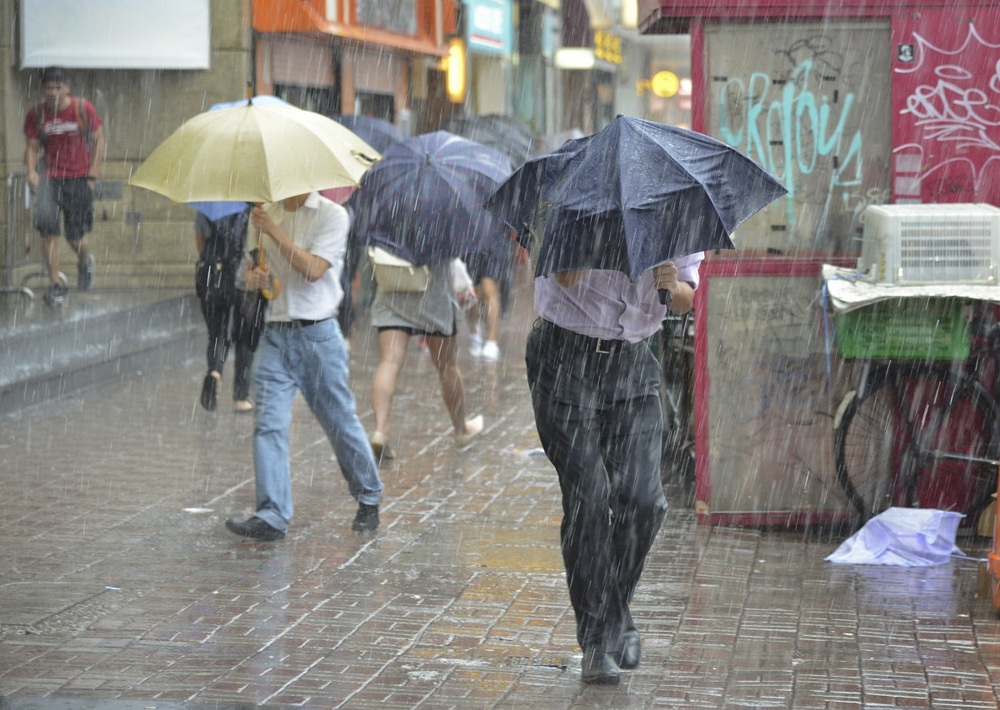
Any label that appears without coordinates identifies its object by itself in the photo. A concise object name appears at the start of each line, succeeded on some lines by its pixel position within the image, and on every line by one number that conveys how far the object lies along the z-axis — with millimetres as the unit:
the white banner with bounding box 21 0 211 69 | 29625
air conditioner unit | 13062
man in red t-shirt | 26156
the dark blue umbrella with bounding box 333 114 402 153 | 25469
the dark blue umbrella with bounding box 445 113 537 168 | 29953
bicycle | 13734
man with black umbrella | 9867
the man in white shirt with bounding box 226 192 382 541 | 13641
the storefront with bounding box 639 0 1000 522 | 13883
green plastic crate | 13227
